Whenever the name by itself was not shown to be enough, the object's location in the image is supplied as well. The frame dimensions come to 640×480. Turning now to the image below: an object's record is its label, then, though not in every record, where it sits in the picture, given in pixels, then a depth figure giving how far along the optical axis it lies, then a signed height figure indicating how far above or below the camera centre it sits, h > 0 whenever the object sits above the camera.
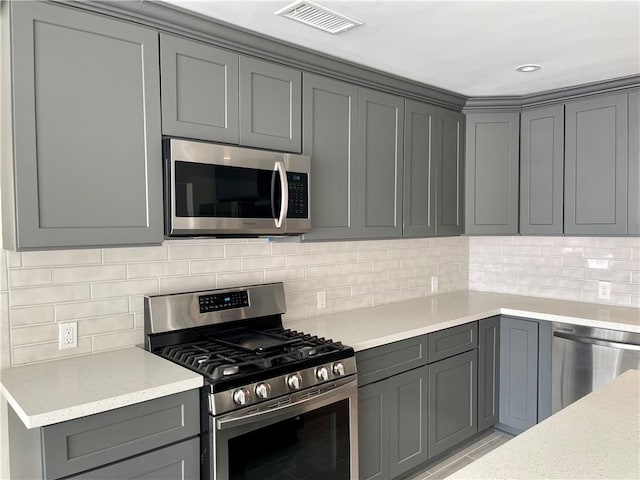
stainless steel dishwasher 2.92 -0.83
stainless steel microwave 2.12 +0.16
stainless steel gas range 1.88 -0.66
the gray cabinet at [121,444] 1.57 -0.74
